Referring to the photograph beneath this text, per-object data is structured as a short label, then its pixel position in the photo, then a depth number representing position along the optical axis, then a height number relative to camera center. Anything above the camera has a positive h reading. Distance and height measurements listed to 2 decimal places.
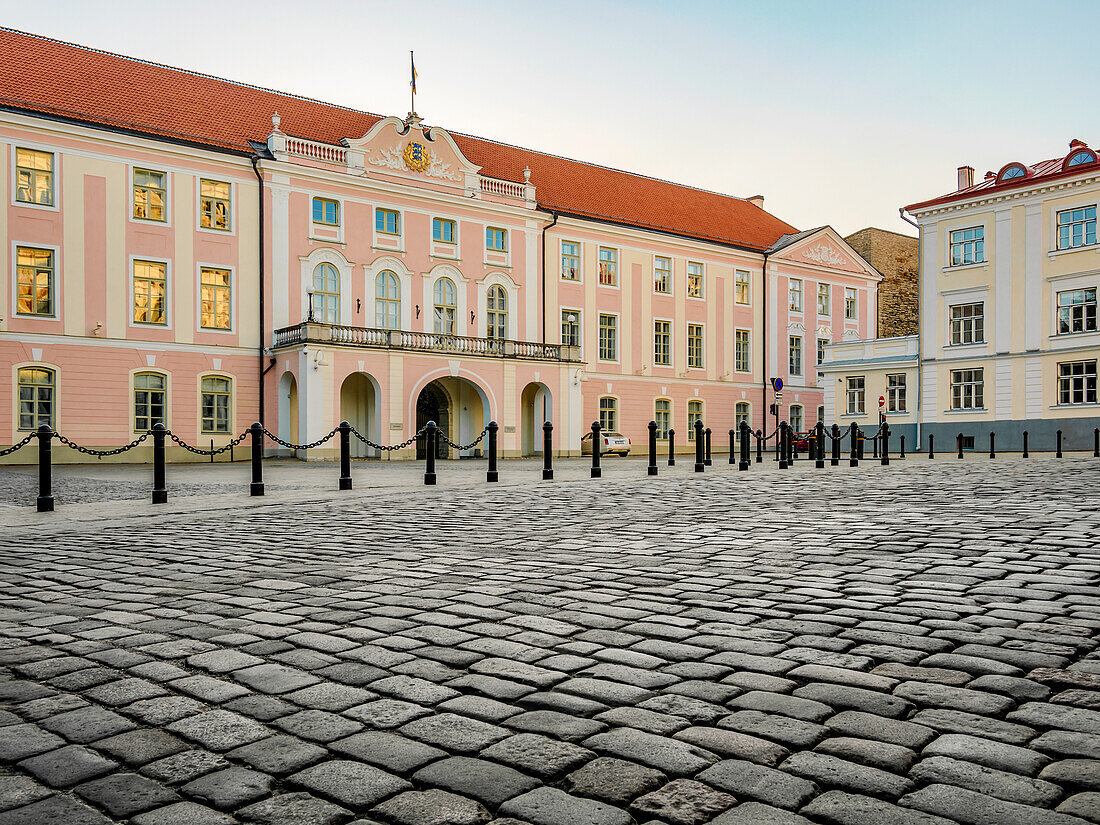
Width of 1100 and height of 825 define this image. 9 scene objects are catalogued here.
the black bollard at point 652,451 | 19.13 -0.85
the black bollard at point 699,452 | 19.83 -0.92
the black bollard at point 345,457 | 14.41 -0.73
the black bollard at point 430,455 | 15.63 -0.74
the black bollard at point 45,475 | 11.00 -0.77
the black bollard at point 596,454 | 17.77 -0.85
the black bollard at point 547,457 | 17.17 -0.90
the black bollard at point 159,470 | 12.13 -0.79
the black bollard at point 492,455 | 16.44 -0.80
